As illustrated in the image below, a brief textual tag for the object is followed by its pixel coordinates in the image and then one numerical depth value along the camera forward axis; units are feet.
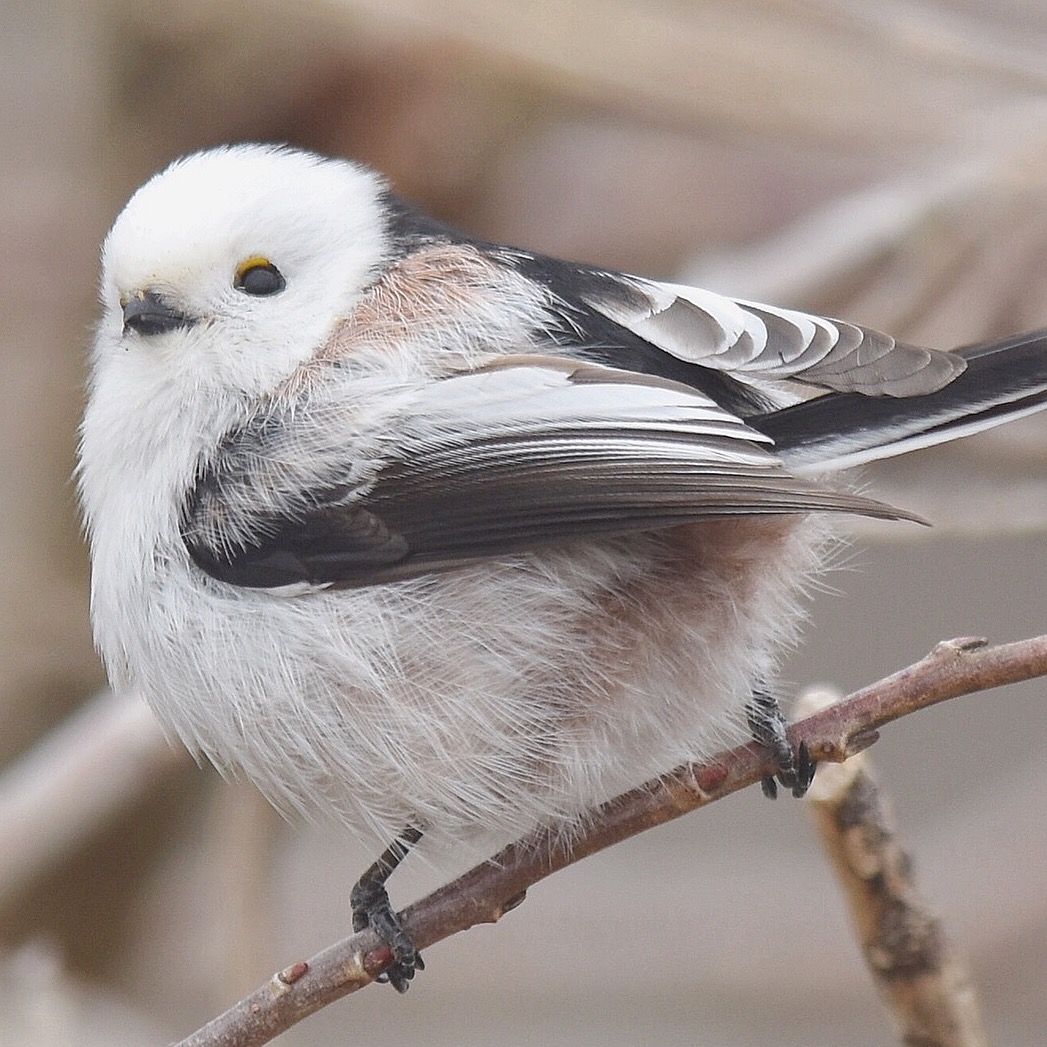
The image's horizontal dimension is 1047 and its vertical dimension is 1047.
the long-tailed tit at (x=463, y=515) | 6.50
